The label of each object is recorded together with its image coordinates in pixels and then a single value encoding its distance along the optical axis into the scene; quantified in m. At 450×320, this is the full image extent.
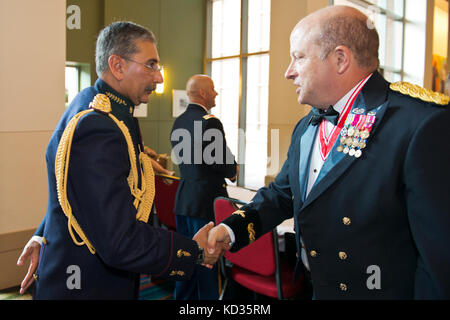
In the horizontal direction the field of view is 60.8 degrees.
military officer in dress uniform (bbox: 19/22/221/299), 1.17
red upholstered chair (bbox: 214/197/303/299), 2.22
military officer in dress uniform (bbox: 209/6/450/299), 1.03
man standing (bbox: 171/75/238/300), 2.93
